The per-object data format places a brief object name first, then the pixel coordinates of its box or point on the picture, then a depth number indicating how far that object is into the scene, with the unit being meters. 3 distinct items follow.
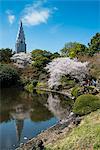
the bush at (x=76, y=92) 14.01
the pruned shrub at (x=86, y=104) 8.08
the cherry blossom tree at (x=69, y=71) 18.43
